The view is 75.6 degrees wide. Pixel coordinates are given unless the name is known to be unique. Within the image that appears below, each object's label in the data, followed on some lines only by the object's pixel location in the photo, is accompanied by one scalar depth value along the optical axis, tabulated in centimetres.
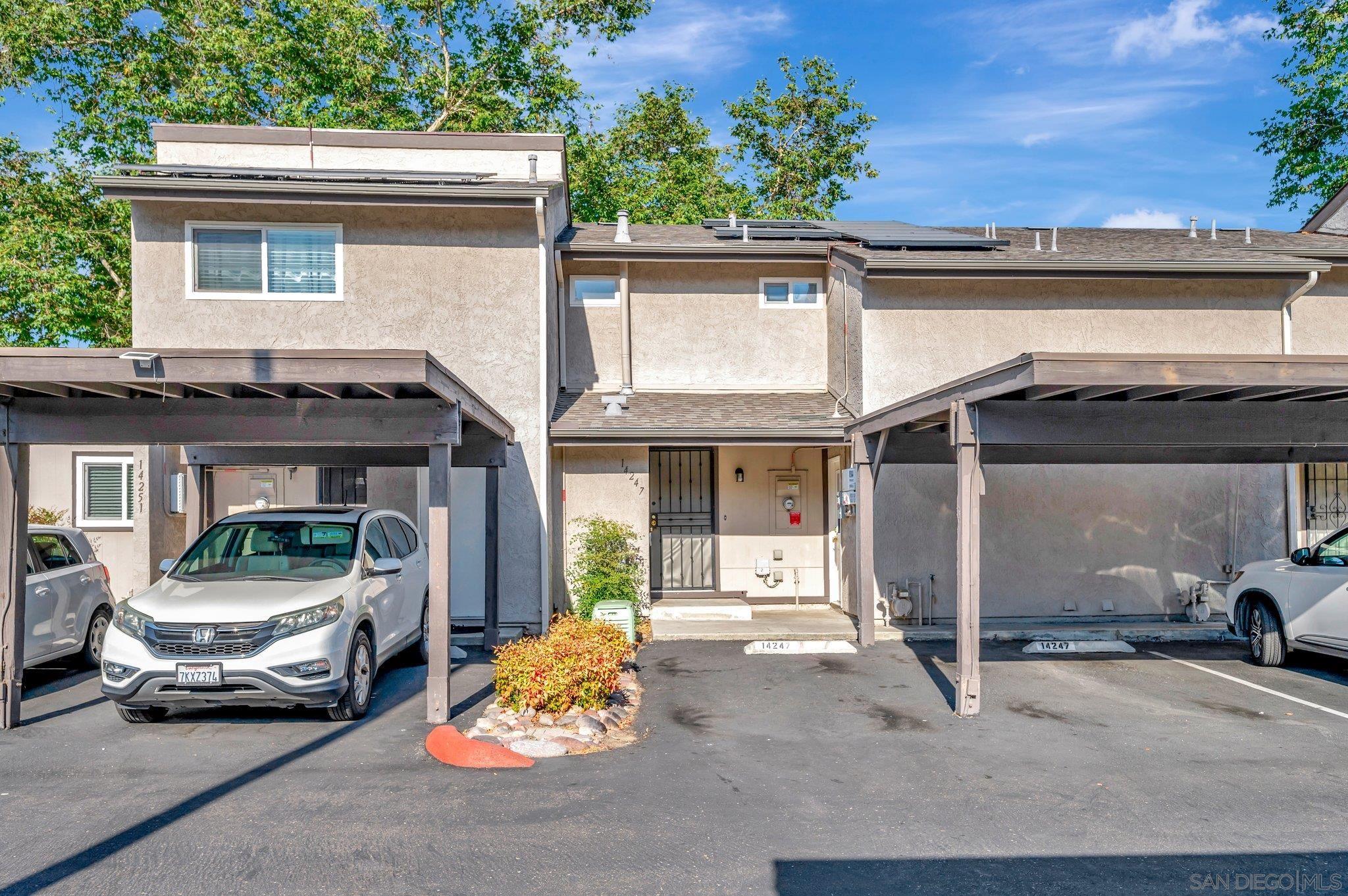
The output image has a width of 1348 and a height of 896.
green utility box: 1084
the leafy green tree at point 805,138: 2984
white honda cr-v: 677
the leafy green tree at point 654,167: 2539
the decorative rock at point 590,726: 702
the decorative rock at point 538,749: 663
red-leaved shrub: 731
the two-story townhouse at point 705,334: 1139
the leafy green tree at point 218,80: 1873
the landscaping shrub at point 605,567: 1173
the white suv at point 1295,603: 898
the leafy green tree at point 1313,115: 2186
